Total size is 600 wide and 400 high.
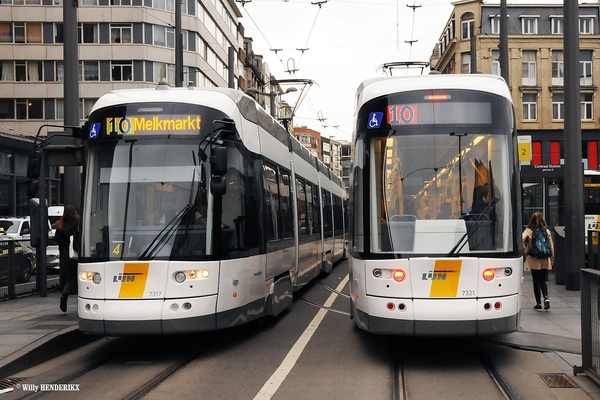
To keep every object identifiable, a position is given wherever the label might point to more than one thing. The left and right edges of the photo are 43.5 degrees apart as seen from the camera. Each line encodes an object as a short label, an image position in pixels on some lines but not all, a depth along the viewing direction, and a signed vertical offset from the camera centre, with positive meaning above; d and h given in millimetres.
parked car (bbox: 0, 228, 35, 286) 14070 -1016
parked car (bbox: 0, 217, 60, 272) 23141 -652
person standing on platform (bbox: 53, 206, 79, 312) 11859 -570
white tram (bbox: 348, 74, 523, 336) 8391 -74
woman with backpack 12367 -858
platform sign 16578 +1200
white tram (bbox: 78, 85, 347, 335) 8781 -91
